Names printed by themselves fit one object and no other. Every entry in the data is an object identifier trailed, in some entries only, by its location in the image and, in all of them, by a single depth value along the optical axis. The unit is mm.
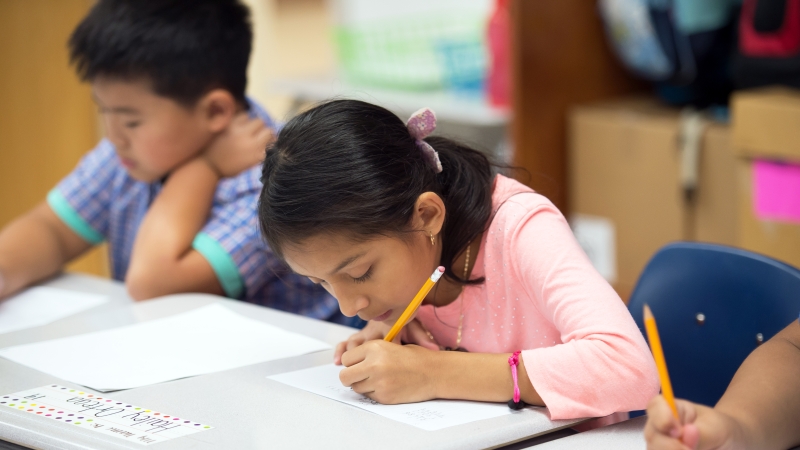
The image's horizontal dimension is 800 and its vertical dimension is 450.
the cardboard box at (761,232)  3050
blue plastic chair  2129
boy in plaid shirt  2496
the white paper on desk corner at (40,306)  2354
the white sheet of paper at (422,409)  1916
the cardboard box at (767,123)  2968
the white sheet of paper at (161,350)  2091
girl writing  1945
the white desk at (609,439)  1880
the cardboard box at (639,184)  3429
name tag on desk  1906
